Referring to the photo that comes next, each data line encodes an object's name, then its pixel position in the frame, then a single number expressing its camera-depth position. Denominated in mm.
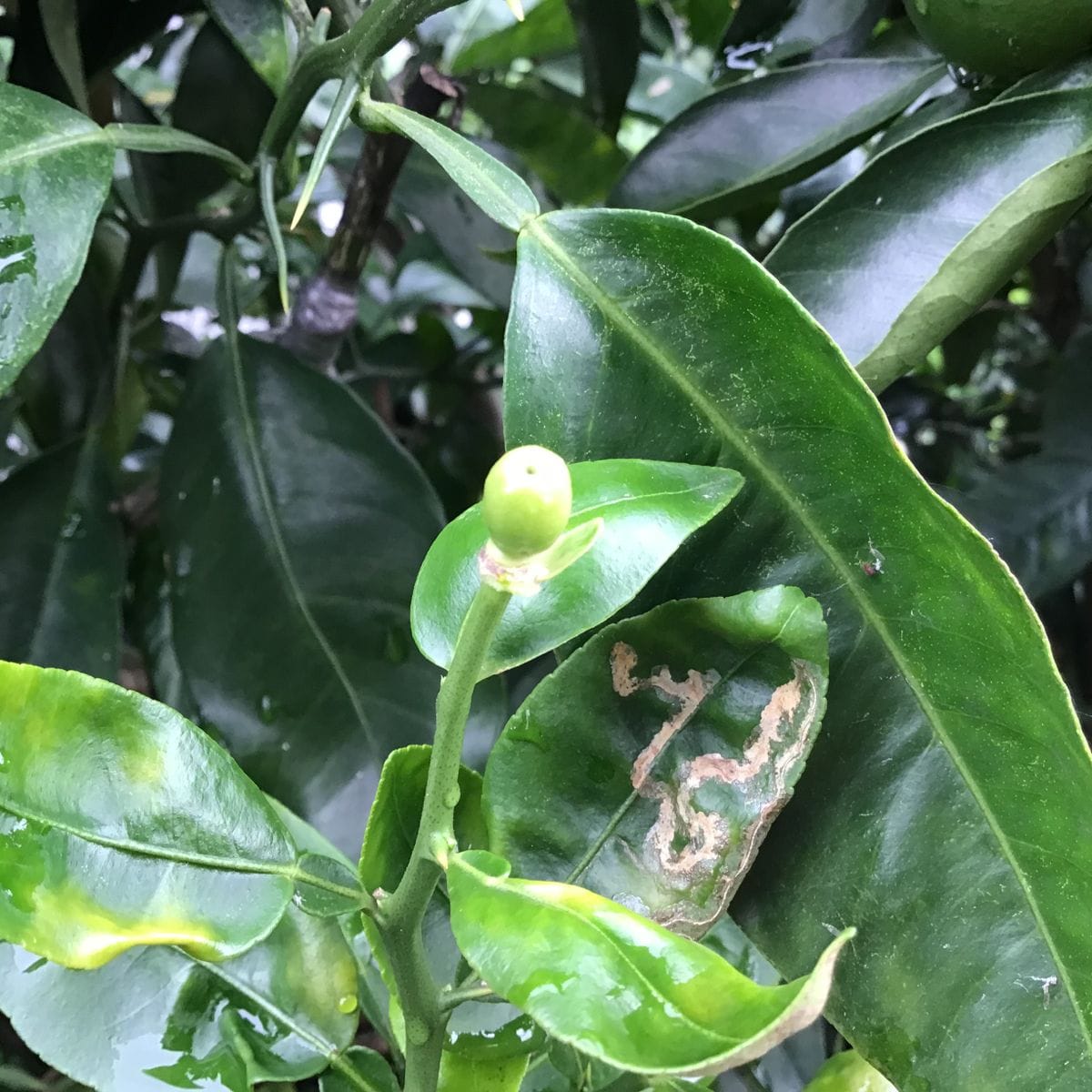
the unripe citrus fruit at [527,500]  176
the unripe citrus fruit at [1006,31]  347
